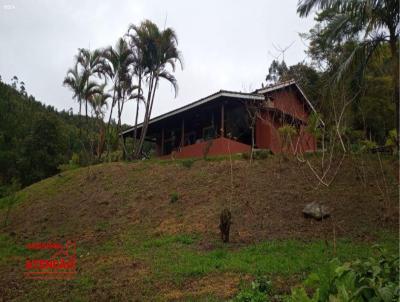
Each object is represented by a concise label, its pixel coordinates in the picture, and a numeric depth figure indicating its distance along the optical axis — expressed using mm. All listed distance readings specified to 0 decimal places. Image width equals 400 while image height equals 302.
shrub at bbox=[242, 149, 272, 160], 16438
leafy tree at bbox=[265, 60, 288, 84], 29662
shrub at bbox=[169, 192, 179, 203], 13664
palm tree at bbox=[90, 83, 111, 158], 23281
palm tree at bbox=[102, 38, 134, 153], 21625
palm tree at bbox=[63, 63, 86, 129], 22875
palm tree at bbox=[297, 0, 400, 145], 11224
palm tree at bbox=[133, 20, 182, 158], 20531
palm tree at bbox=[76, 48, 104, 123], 22688
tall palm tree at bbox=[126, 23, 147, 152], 20641
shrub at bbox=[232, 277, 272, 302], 6125
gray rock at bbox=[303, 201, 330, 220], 10779
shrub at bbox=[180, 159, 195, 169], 17047
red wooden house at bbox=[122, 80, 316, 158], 16797
